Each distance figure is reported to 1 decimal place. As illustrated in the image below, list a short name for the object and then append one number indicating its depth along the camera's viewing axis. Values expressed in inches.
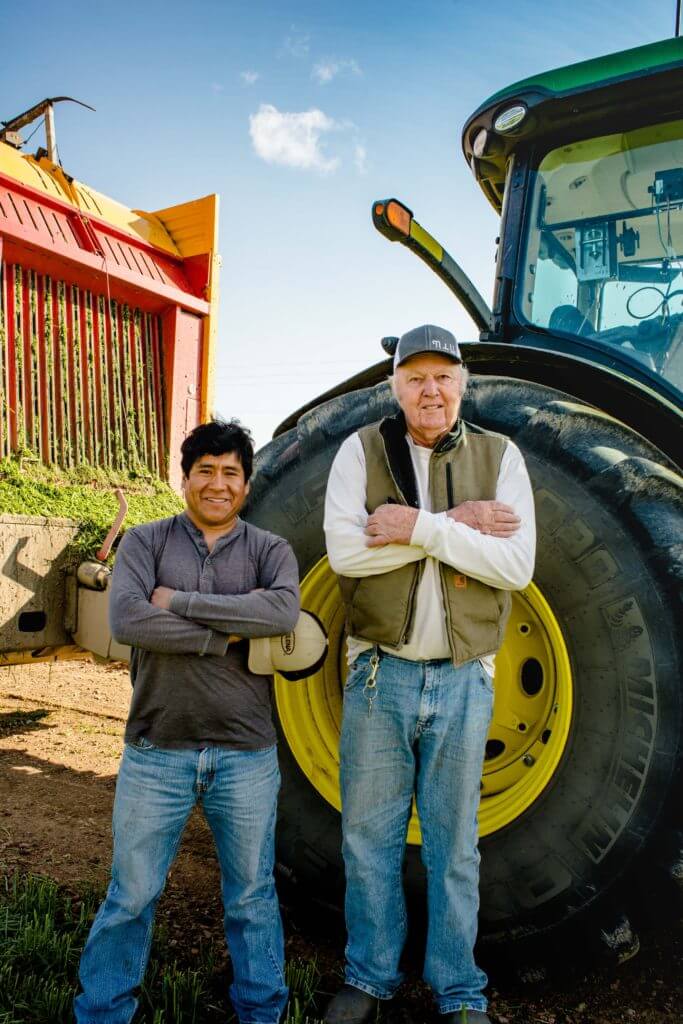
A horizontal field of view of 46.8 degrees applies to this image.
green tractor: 80.1
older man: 79.5
